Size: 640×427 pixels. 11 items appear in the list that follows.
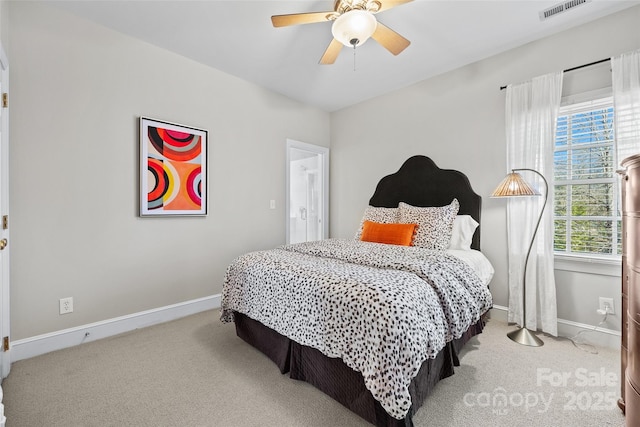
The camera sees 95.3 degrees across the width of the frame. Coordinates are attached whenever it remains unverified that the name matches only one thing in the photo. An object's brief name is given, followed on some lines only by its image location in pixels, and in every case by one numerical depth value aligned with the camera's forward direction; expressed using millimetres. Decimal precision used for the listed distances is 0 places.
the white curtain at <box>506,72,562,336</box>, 2531
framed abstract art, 2775
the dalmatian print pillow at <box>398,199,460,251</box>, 2873
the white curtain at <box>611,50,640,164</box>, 2160
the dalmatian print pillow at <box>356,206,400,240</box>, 3330
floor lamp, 2408
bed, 1352
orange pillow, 2906
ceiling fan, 1874
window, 2371
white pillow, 2940
